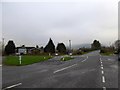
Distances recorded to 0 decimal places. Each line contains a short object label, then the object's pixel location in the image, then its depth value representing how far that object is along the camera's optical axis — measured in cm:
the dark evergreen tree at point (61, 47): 3755
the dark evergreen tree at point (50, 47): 3361
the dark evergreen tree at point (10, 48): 3308
